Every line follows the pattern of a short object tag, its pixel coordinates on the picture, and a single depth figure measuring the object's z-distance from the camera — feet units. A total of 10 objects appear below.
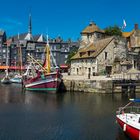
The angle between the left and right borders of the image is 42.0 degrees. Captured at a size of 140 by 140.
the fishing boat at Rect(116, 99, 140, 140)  40.88
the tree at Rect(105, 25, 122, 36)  175.47
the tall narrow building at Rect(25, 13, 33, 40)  260.89
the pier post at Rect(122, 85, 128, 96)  108.17
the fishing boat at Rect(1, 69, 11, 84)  176.59
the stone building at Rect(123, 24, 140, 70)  148.74
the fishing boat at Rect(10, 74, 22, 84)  181.24
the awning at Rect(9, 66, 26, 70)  231.59
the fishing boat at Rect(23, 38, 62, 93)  111.03
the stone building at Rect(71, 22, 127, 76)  131.42
